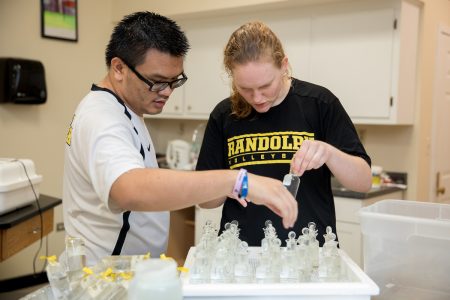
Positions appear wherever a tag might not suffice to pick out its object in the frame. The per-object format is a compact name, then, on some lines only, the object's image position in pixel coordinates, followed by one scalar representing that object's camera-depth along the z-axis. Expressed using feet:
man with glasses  3.35
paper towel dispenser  11.26
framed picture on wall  12.25
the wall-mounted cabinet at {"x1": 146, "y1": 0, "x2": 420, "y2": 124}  9.71
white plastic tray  3.32
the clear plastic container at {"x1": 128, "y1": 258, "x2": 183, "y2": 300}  2.68
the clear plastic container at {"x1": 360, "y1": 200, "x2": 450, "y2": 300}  3.81
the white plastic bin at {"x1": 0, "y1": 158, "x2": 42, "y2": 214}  7.45
